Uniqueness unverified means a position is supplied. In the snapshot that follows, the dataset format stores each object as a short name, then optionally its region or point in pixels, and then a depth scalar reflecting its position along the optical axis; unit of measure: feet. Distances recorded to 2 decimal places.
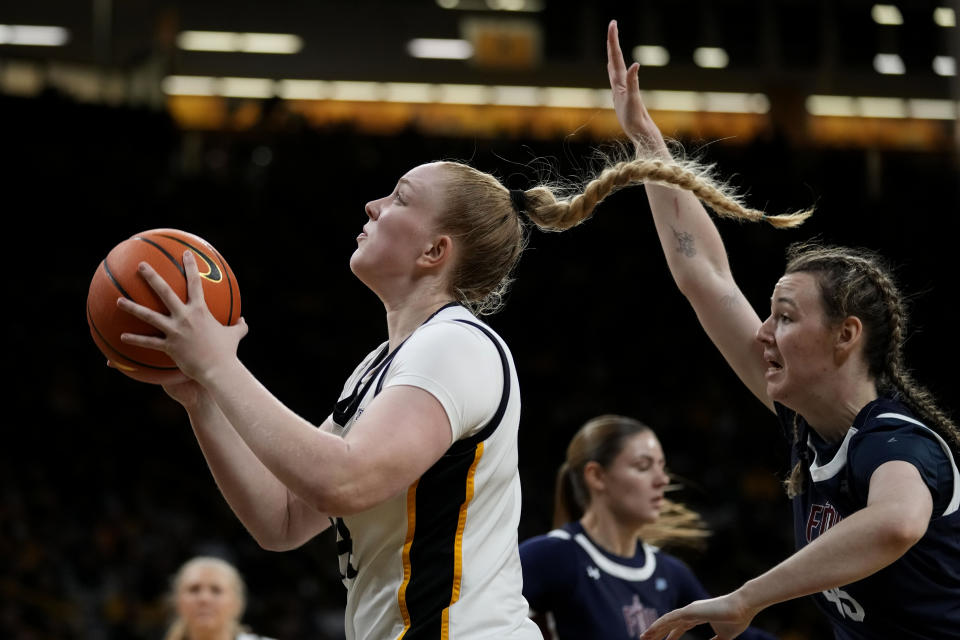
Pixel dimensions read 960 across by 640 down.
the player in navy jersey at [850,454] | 13.56
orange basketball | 13.78
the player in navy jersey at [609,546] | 26.35
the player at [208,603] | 31.65
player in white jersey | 12.05
